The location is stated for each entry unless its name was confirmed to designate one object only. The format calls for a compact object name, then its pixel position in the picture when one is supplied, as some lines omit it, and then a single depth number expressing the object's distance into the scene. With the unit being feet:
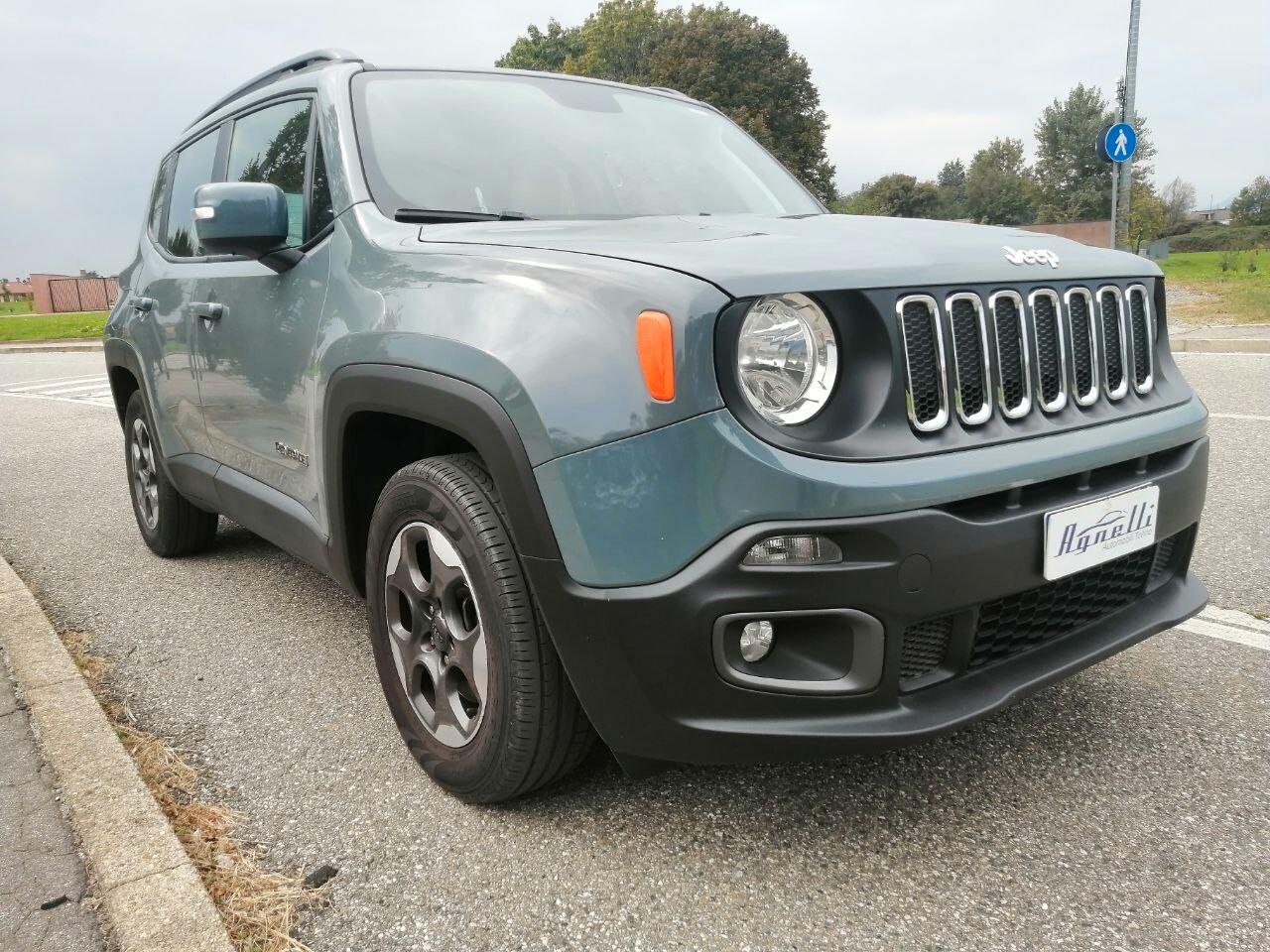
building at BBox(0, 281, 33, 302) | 188.44
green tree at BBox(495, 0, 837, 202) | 161.99
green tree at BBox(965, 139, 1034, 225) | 284.41
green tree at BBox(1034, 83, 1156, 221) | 255.91
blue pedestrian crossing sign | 41.39
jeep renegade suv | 5.75
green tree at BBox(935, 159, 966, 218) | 315.94
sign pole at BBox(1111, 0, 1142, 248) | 50.23
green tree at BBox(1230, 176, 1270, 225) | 289.53
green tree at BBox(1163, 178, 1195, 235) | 305.28
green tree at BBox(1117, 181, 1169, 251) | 201.05
